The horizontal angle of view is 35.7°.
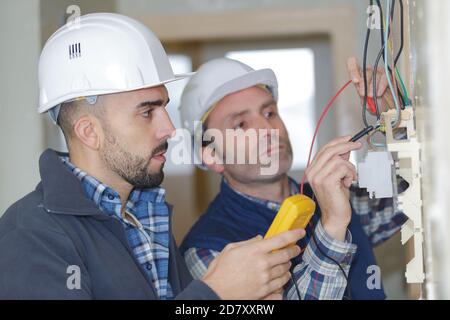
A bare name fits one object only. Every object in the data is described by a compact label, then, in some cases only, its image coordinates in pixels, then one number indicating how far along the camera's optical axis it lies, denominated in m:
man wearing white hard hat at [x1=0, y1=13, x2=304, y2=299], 1.28
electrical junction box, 1.42
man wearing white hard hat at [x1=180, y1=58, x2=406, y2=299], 1.66
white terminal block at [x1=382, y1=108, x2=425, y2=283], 1.27
